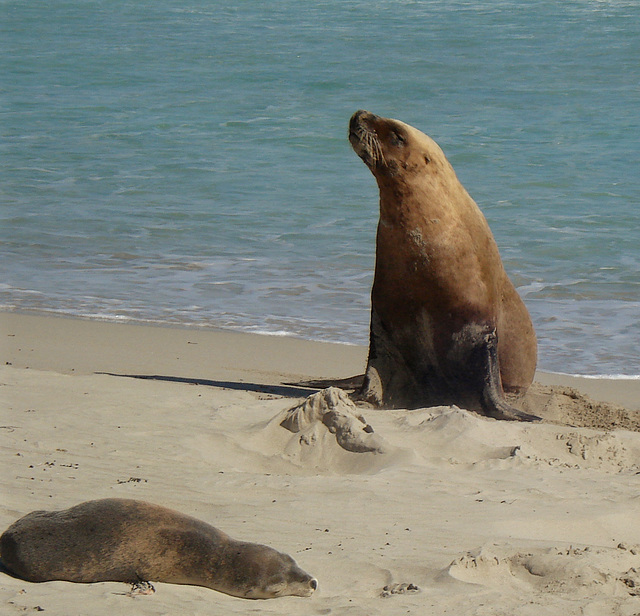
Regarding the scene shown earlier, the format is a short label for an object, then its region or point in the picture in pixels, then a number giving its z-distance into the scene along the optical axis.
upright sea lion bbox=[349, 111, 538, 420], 11.82
